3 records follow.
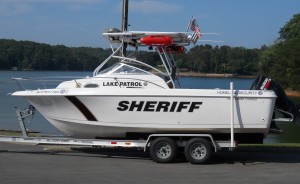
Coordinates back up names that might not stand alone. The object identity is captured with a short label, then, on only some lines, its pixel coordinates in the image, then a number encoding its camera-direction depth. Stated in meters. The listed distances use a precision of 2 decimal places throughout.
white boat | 11.10
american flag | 12.22
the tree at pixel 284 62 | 71.69
